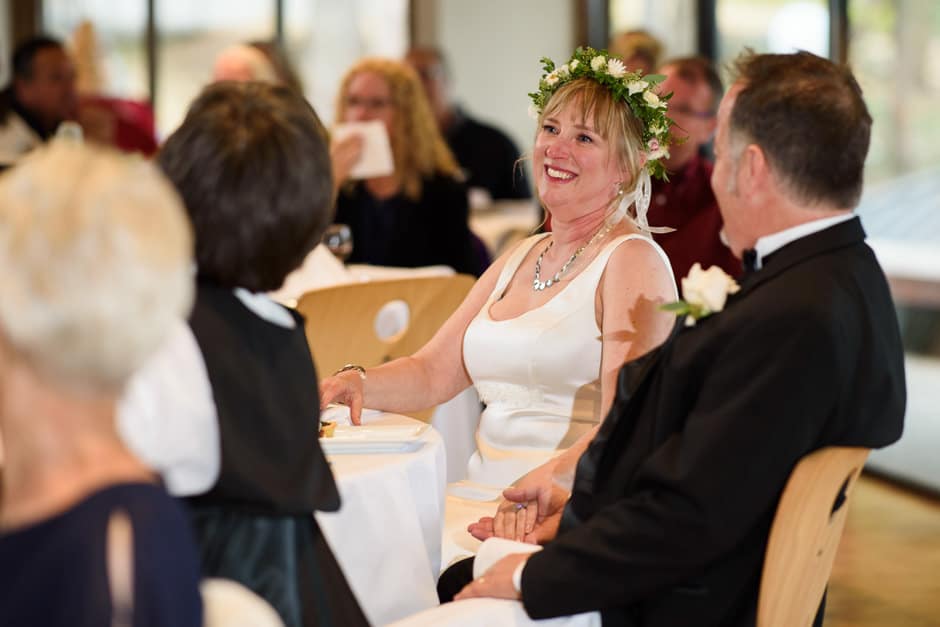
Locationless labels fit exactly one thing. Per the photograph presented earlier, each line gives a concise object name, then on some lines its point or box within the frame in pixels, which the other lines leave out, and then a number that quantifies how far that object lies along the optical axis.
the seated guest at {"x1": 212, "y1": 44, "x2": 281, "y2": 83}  10.03
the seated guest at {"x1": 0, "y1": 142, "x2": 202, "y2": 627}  1.94
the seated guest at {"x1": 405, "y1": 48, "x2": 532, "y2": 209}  13.67
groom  3.18
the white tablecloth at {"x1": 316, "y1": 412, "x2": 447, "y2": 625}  3.65
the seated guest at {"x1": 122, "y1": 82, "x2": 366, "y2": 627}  2.79
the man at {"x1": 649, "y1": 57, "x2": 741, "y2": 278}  7.21
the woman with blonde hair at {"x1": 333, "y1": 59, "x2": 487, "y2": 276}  9.27
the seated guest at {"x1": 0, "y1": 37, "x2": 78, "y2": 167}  12.70
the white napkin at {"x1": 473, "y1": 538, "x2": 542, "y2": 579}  3.64
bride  4.66
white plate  3.95
